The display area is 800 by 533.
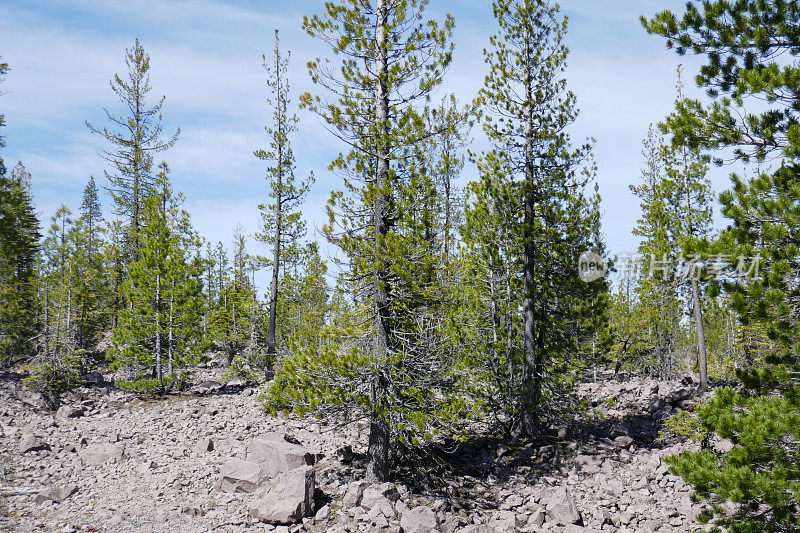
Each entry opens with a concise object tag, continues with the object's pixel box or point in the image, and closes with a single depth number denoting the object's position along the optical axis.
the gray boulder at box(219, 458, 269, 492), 9.54
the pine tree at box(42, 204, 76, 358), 20.53
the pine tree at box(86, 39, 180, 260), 23.48
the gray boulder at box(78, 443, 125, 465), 11.93
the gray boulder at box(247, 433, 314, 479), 9.80
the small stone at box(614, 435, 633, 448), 12.41
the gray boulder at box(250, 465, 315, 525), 8.30
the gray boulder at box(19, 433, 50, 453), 12.27
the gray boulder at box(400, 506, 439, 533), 7.62
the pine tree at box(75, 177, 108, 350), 27.16
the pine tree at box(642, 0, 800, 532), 5.70
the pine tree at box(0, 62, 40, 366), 25.72
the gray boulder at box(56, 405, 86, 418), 15.88
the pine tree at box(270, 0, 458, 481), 9.05
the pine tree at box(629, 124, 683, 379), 21.53
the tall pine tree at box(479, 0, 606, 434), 13.05
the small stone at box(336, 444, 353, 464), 11.06
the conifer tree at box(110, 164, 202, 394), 17.55
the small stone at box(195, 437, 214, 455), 12.15
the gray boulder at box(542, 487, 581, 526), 8.34
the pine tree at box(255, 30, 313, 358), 21.67
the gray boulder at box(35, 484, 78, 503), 9.68
